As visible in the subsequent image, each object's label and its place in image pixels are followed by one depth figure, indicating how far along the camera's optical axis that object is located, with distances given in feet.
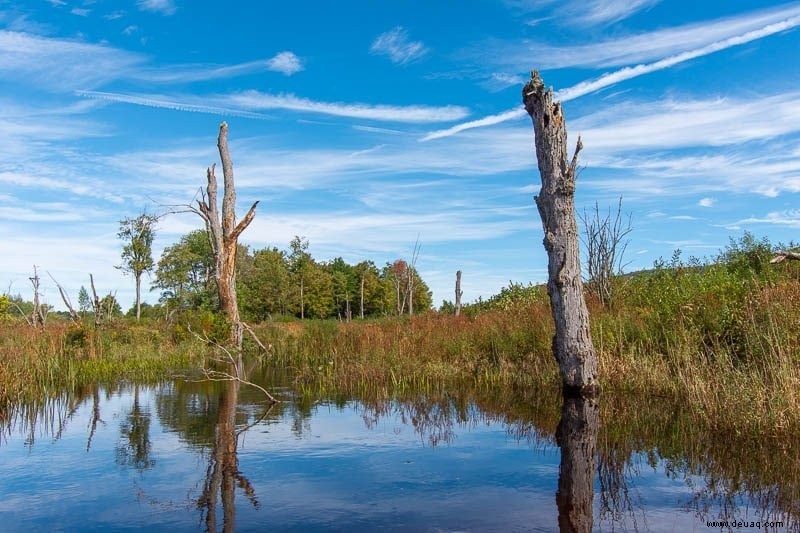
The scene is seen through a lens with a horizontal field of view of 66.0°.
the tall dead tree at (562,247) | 32.78
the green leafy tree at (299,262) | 201.93
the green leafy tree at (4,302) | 96.35
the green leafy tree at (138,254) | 166.09
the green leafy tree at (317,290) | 205.46
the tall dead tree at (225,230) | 70.23
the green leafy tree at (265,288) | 192.95
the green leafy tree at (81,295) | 178.19
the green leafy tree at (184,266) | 211.61
